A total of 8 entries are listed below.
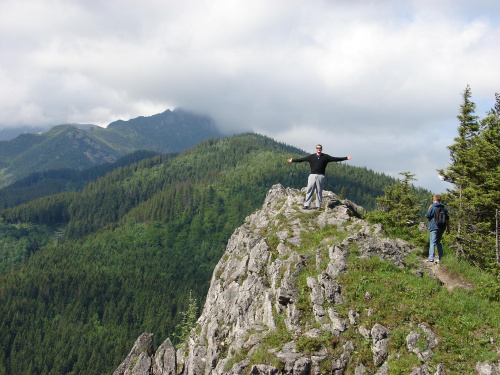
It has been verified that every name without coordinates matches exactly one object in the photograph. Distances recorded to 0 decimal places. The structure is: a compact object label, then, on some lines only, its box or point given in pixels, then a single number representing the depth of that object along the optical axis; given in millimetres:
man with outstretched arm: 25438
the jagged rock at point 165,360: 31834
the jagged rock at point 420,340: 14328
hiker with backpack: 20016
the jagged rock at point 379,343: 15157
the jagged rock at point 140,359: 33281
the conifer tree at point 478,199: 23219
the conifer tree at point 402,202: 40312
